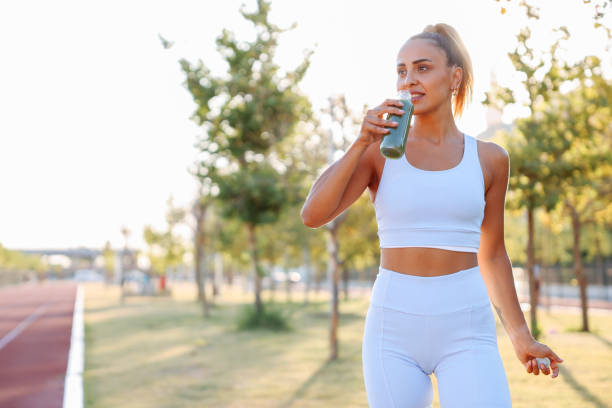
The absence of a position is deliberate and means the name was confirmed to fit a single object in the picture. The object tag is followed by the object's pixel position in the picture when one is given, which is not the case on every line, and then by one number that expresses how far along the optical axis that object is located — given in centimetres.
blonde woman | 213
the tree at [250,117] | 1410
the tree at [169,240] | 4053
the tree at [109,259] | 7940
